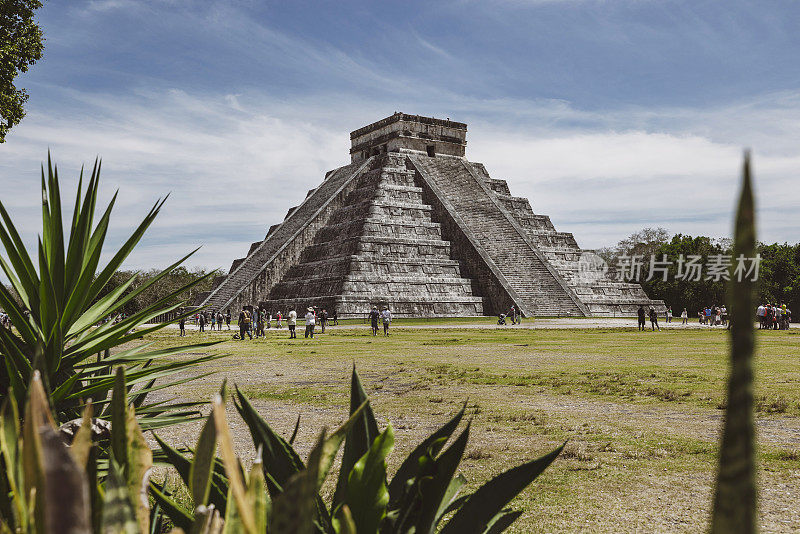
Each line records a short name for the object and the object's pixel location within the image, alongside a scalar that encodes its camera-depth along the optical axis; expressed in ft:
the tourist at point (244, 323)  80.28
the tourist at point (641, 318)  91.35
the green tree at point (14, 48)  47.44
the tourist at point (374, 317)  79.77
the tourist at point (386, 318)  79.20
